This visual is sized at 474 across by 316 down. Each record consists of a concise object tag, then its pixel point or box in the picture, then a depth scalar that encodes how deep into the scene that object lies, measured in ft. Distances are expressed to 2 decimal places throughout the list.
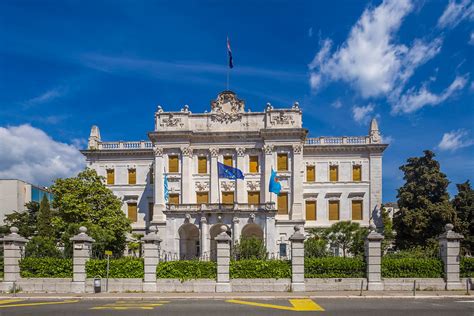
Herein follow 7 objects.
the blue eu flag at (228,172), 150.38
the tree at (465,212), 141.18
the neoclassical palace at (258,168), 165.27
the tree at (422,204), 142.41
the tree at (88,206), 138.00
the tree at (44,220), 152.56
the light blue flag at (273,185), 153.07
